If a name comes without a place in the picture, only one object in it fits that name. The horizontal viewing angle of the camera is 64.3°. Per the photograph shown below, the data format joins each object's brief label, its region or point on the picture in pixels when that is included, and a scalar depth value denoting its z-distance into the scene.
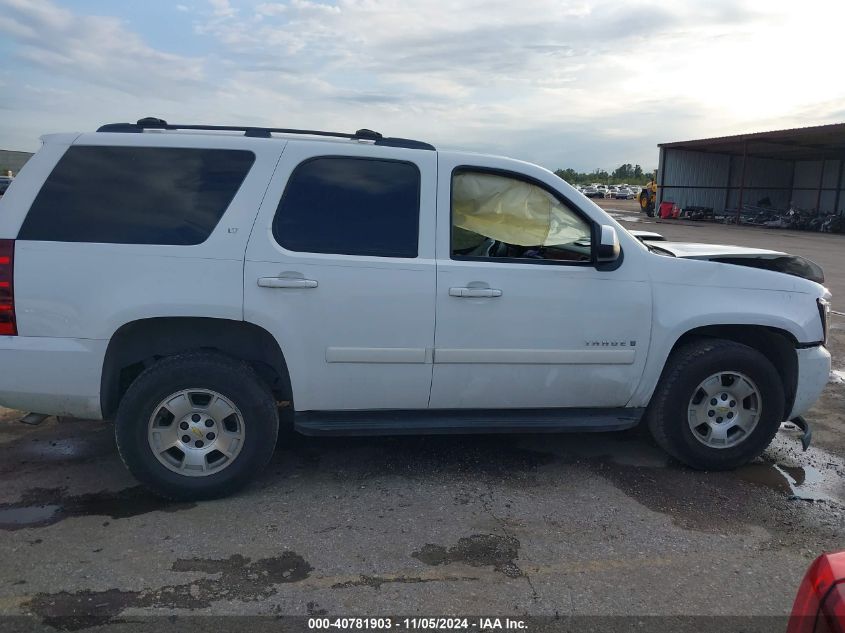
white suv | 3.58
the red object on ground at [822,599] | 1.54
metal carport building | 35.00
